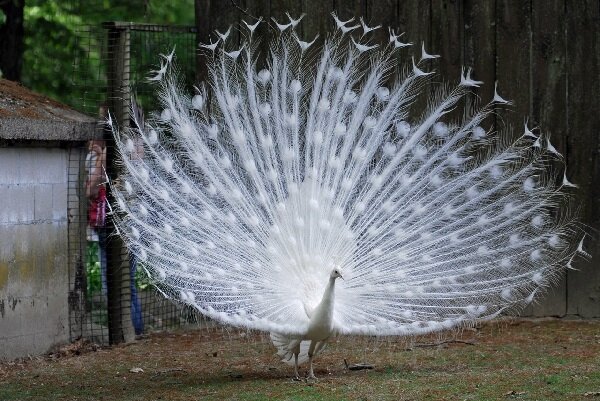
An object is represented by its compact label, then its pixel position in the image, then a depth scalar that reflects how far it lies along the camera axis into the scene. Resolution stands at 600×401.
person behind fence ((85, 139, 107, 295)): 19.86
